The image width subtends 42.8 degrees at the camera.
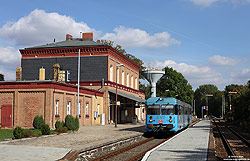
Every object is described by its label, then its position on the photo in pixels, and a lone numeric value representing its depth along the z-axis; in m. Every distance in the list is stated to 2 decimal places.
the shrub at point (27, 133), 18.57
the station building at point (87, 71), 37.91
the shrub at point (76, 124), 24.95
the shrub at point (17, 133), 17.85
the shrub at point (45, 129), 20.94
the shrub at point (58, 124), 24.34
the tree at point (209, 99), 124.25
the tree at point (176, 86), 83.19
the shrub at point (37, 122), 24.83
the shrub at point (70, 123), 24.37
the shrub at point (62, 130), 22.95
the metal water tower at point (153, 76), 56.05
